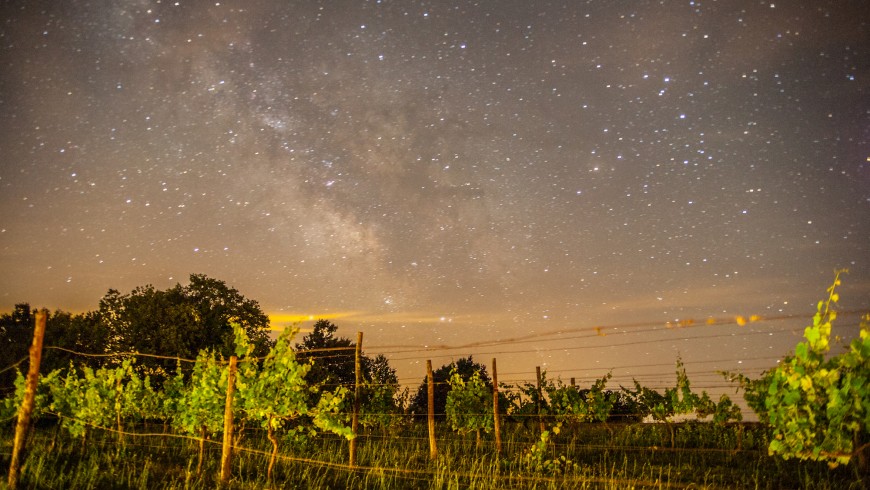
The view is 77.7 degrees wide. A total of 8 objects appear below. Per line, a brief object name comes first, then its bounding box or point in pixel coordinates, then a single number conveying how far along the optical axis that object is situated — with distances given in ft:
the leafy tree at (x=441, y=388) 125.39
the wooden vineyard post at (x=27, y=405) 18.58
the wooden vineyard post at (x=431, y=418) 38.81
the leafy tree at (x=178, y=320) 90.89
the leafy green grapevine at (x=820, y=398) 15.44
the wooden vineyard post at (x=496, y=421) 40.40
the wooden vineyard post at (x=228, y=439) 26.84
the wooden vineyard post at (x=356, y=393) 34.78
